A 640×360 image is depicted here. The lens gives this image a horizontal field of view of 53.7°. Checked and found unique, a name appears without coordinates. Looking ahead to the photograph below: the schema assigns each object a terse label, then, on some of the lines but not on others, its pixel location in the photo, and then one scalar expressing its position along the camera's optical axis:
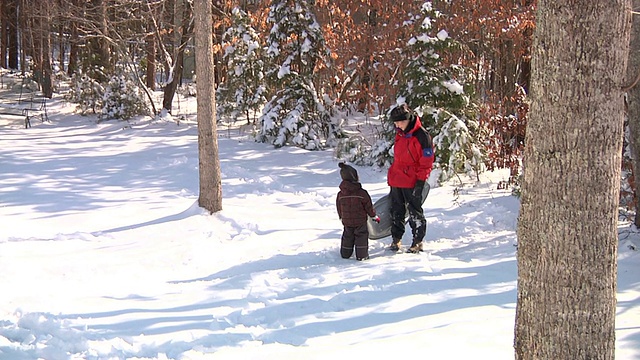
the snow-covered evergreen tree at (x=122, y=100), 21.45
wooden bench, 22.64
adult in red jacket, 7.71
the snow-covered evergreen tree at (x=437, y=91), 13.16
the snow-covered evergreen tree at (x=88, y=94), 23.02
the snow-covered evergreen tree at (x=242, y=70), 19.41
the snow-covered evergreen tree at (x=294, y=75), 17.25
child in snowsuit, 7.78
